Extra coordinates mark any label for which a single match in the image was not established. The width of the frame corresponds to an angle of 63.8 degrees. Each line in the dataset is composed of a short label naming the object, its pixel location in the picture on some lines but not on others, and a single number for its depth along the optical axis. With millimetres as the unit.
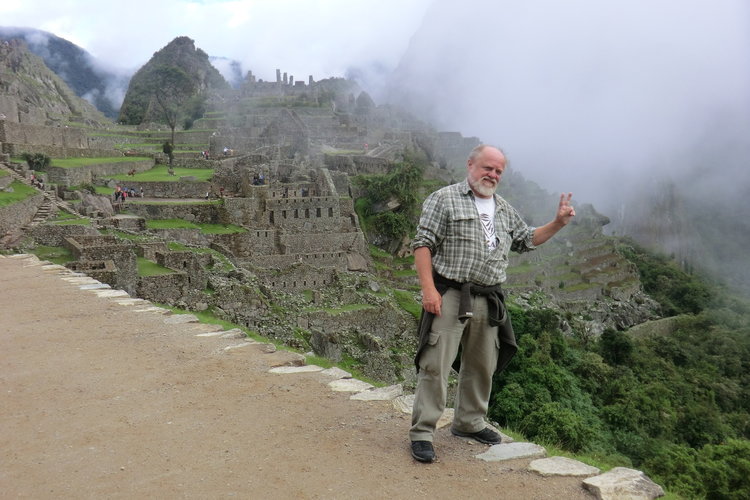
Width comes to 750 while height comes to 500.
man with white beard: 5055
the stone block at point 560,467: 4742
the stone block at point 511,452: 5012
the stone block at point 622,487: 4391
